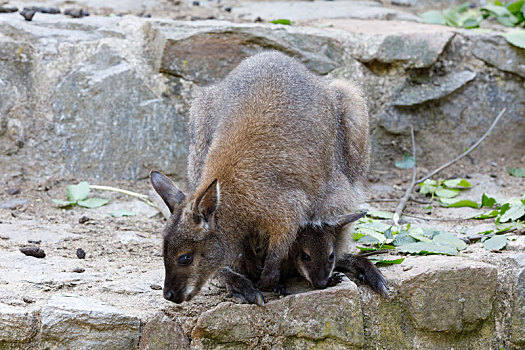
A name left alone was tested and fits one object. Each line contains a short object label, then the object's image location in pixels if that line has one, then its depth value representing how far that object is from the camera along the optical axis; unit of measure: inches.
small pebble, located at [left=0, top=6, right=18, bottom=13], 536.1
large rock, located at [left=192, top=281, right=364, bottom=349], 312.3
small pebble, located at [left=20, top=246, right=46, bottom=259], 366.0
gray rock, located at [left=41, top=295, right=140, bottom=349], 295.6
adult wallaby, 314.5
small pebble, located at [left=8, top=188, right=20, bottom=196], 474.6
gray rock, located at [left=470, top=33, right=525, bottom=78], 559.2
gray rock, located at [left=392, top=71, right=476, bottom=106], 547.5
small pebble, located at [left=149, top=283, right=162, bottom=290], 332.5
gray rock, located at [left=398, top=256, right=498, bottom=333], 335.0
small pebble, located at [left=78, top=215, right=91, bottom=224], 442.3
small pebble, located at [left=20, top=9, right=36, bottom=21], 520.4
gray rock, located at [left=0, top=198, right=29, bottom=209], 457.9
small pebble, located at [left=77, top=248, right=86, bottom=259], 375.9
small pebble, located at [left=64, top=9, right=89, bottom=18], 544.1
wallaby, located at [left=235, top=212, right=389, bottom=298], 335.9
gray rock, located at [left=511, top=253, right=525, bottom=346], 346.0
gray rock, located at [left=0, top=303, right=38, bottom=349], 293.1
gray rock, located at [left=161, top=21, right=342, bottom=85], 510.9
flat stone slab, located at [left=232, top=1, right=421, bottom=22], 604.7
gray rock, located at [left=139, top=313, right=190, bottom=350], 304.8
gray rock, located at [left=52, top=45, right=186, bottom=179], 505.7
